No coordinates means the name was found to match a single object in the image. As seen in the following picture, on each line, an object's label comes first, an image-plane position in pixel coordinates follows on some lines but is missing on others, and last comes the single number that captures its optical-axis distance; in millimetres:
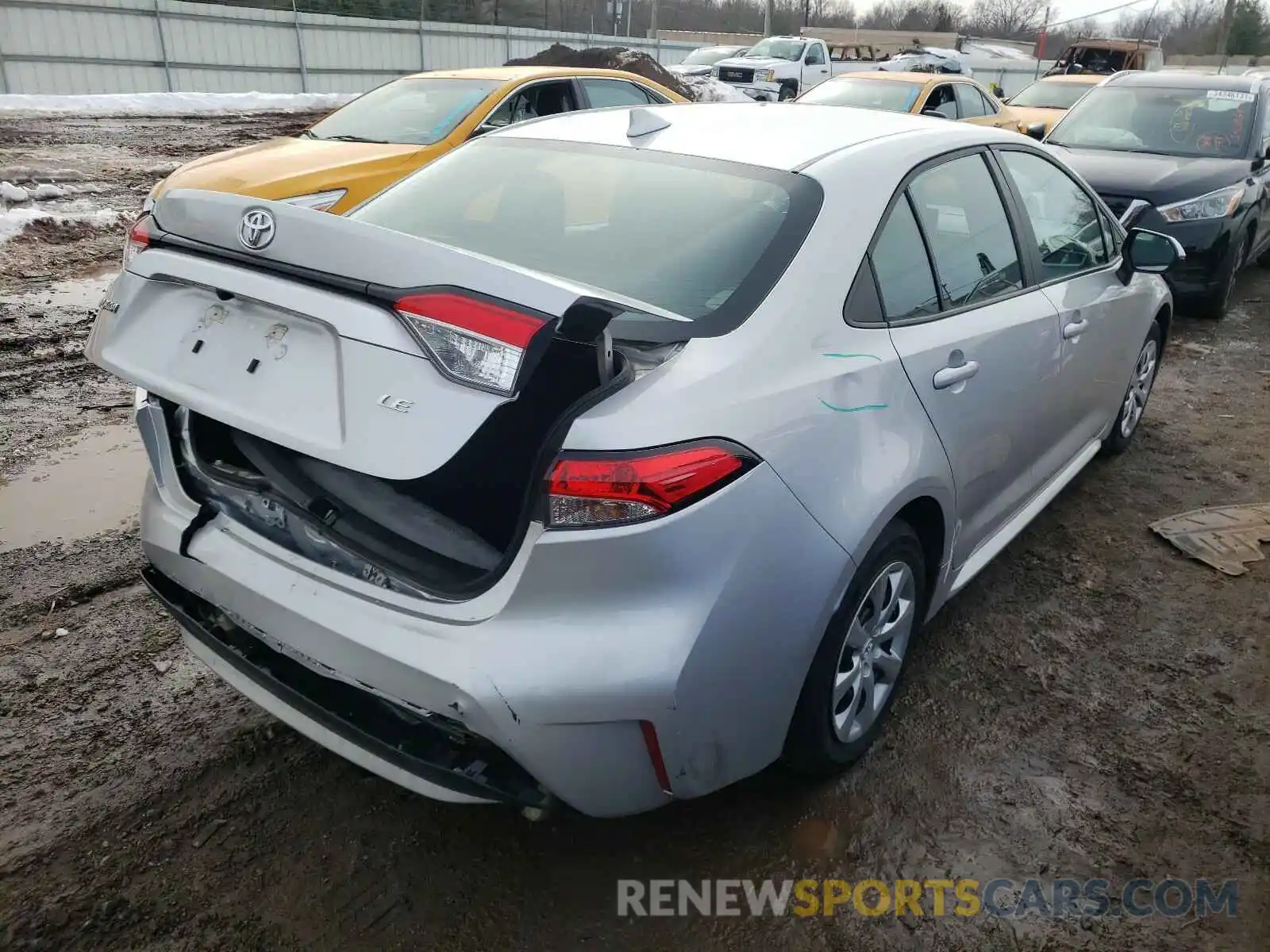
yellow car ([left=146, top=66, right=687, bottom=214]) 6488
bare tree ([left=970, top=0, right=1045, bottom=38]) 87688
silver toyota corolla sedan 1895
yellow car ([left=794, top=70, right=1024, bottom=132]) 11422
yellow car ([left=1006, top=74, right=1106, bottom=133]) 13055
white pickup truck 22375
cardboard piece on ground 4113
